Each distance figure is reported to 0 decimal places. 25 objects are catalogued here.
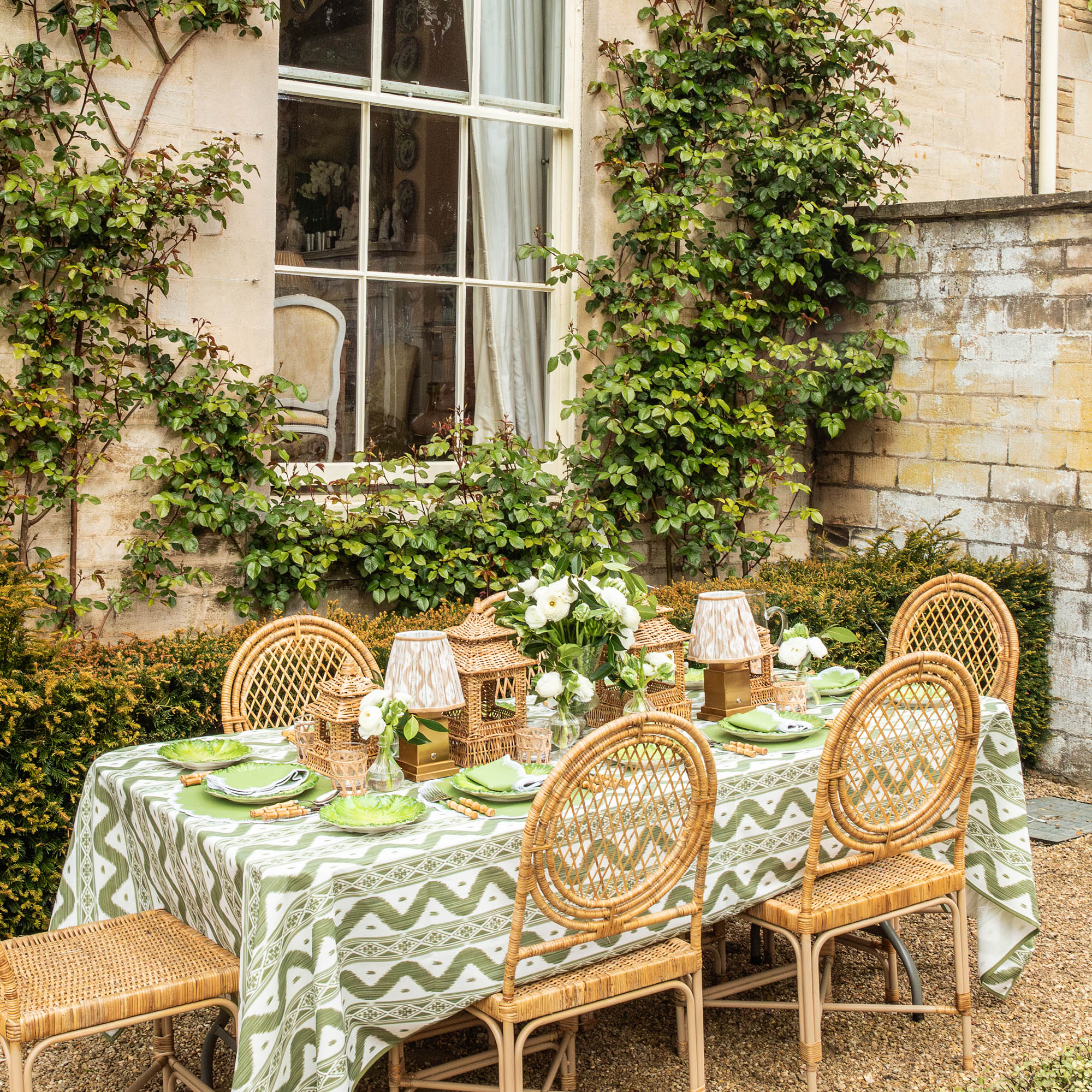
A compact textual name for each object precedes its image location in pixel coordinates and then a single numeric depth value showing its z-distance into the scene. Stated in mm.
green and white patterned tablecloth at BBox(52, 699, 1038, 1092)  2236
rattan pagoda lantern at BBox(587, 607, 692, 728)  3127
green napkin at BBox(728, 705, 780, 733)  3117
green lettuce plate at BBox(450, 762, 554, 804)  2619
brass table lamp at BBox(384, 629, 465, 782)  2742
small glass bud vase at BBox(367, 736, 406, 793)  2670
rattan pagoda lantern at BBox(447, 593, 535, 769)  2830
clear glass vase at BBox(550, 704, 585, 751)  2955
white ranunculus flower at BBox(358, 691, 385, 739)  2590
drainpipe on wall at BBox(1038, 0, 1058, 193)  7535
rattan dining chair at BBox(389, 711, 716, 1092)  2371
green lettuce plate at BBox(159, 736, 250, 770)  2842
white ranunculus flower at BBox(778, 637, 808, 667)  3375
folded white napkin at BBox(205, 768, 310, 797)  2600
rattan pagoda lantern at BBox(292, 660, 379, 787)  2711
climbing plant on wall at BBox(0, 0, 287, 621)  4195
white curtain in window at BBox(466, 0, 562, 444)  5398
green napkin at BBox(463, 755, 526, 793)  2648
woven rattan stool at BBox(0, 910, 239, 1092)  2305
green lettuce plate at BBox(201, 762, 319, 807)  2598
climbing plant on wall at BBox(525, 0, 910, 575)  5621
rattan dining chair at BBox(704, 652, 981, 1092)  2861
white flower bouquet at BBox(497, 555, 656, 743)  2844
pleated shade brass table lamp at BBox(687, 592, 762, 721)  3279
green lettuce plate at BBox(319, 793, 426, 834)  2445
